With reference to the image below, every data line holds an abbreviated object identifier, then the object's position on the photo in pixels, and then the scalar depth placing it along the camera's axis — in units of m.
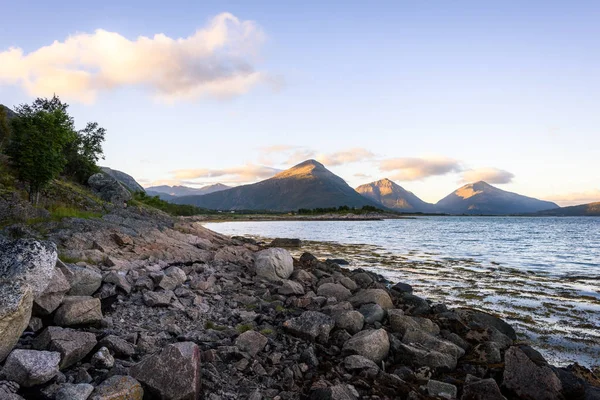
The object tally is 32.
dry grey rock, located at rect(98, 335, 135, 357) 6.48
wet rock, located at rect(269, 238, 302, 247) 44.66
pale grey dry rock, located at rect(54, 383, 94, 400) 4.89
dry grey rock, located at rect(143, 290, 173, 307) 9.44
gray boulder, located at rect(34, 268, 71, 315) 7.04
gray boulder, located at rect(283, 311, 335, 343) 8.81
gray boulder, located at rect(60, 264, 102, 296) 8.59
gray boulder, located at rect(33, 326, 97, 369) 5.90
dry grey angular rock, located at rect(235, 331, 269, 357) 7.67
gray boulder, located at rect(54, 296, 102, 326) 7.20
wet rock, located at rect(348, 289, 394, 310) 12.45
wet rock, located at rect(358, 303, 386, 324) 10.57
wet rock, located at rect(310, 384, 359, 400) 6.20
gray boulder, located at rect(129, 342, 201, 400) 5.47
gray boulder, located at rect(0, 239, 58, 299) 6.44
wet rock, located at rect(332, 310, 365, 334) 9.50
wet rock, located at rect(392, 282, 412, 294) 17.55
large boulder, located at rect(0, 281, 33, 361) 5.50
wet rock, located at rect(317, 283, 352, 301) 13.45
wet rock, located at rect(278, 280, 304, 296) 12.89
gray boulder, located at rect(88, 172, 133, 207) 41.03
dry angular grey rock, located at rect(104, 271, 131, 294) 9.73
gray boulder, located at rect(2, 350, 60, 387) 5.12
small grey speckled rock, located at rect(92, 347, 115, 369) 5.97
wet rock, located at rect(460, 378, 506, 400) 6.70
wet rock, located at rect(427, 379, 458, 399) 6.92
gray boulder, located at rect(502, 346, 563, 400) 6.96
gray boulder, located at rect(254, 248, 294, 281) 15.62
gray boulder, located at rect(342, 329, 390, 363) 8.20
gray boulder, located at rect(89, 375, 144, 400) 5.01
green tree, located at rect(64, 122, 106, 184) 46.31
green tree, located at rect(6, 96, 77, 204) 22.47
